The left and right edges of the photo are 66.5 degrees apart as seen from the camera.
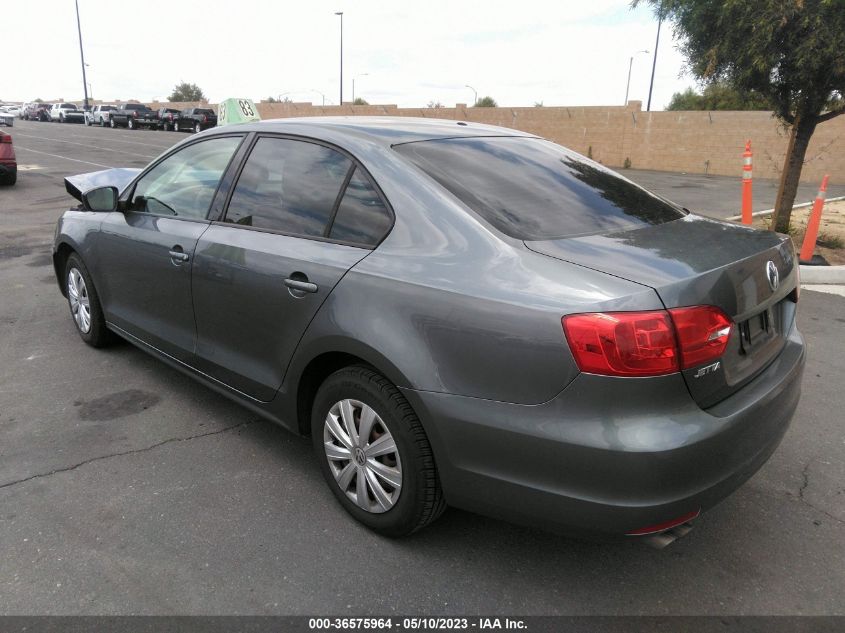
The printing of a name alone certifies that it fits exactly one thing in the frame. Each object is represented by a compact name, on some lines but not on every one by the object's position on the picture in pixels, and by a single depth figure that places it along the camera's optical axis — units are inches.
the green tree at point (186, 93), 3545.8
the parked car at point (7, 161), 520.5
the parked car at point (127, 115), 1863.9
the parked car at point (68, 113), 2329.0
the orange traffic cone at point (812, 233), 295.7
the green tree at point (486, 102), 2593.5
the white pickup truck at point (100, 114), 1955.0
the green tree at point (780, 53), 273.7
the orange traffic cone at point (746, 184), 327.0
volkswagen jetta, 79.7
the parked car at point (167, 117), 1771.7
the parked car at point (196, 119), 1659.6
